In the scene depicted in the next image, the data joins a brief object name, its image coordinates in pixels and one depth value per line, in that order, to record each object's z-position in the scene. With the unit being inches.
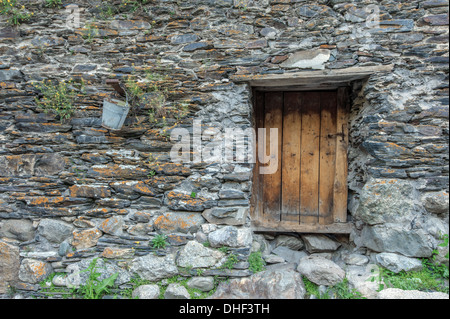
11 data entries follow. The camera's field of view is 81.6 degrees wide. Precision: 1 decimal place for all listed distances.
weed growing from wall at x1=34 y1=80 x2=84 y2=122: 99.7
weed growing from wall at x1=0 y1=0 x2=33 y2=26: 103.5
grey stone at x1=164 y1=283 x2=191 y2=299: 90.2
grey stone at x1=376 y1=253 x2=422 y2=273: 86.8
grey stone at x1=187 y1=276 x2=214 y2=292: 91.4
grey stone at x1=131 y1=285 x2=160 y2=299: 90.7
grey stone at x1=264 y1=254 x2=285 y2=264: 100.7
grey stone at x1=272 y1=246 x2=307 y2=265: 105.5
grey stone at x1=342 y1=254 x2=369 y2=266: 94.0
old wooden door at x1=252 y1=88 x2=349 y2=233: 108.4
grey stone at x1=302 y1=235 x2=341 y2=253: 104.9
